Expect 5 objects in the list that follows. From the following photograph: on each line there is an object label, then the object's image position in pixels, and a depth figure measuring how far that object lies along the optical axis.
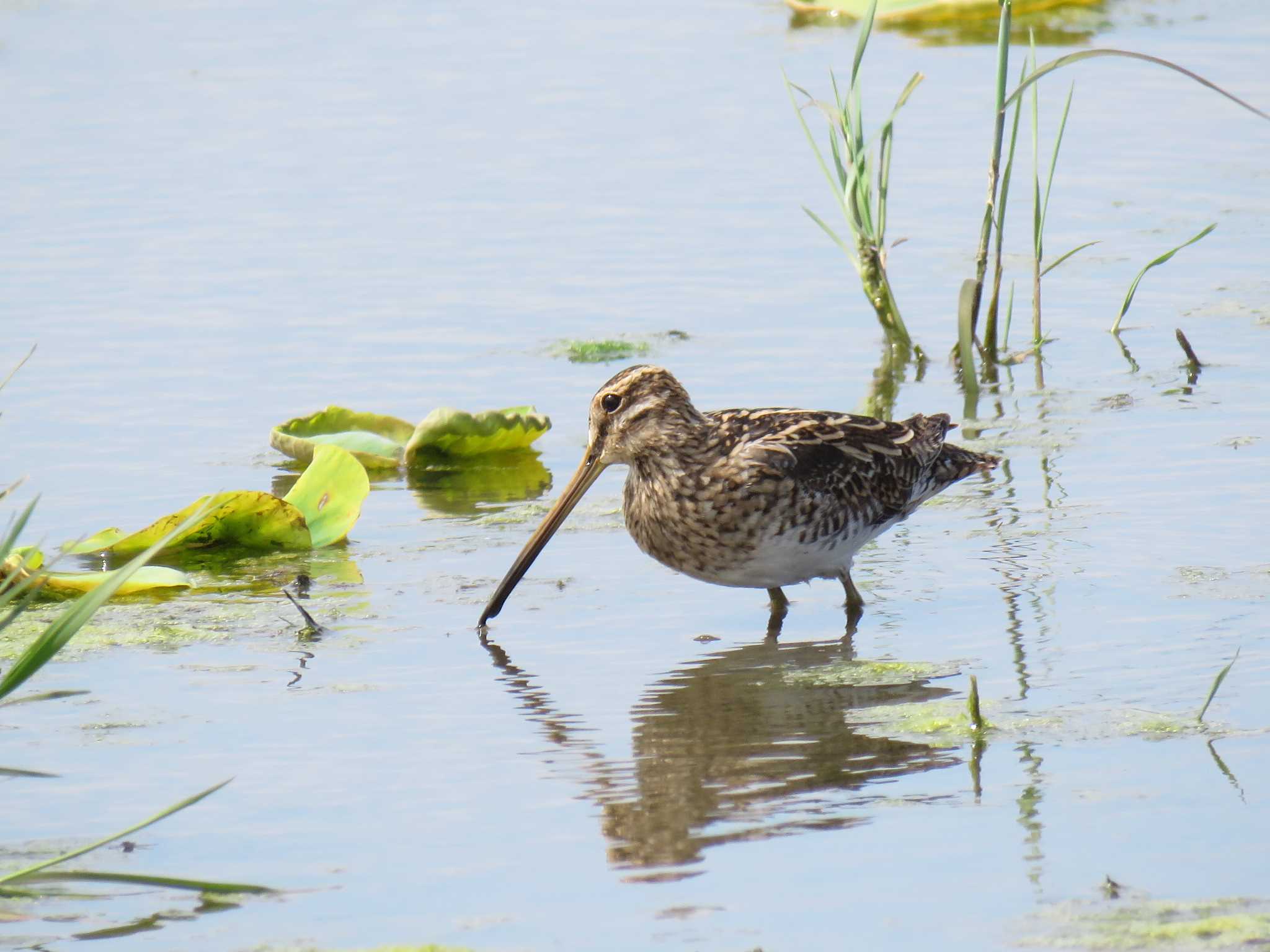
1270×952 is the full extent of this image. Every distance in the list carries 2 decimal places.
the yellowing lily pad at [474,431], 15.14
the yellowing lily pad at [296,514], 13.37
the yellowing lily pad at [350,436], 15.16
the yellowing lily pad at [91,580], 12.24
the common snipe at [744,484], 12.23
